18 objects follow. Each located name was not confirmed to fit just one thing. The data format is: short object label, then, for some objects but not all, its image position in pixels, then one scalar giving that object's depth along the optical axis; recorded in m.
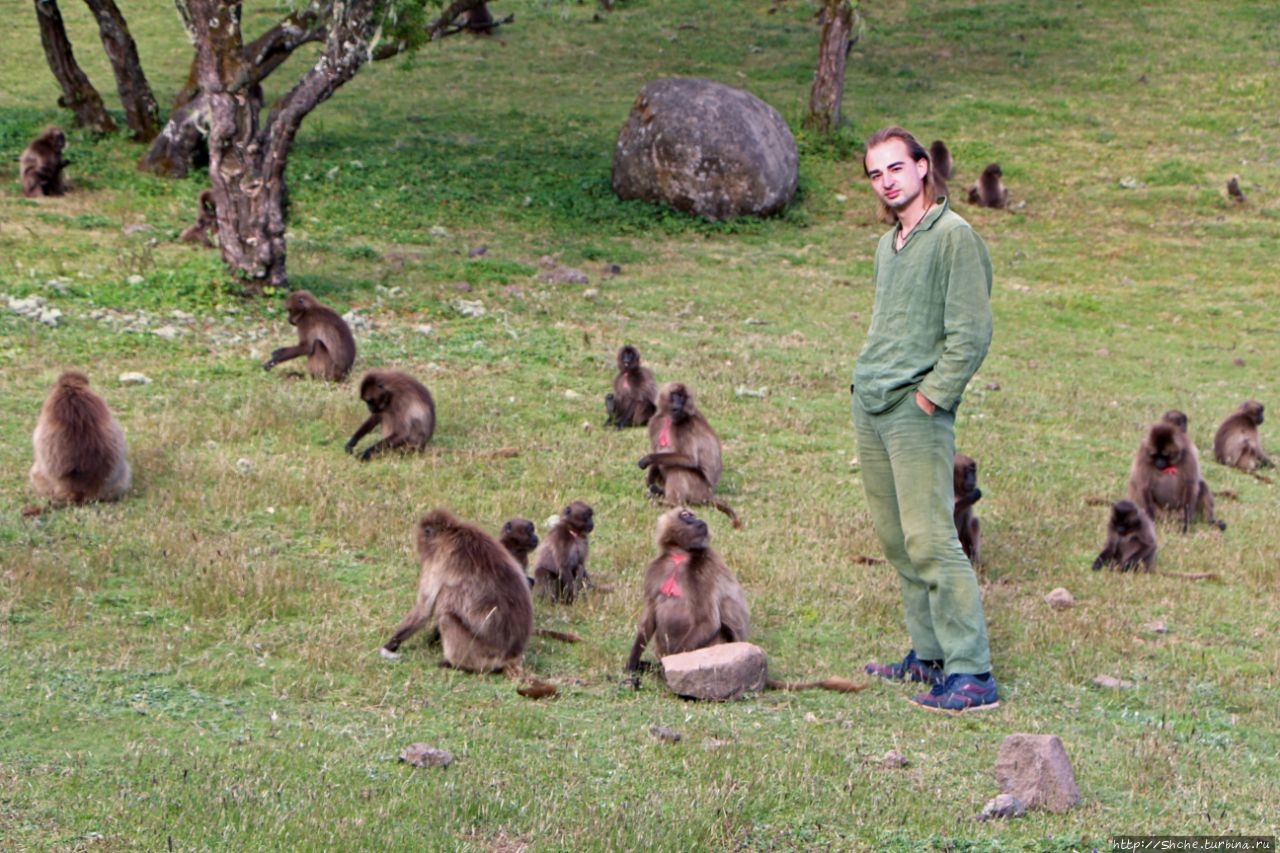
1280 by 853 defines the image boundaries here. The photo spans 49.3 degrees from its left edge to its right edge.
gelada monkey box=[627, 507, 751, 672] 7.70
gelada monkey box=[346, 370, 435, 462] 11.80
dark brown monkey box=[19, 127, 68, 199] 20.90
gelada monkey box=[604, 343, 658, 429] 13.50
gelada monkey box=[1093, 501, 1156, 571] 10.76
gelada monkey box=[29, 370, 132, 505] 9.59
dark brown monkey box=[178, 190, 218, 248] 18.62
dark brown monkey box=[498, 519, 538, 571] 8.69
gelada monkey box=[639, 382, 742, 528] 11.30
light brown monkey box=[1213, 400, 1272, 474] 14.48
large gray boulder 24.09
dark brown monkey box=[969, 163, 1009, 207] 26.25
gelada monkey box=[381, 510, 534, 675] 7.51
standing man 6.88
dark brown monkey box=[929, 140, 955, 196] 27.28
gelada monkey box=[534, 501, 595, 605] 9.02
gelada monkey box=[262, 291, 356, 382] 13.86
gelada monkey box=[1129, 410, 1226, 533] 12.31
